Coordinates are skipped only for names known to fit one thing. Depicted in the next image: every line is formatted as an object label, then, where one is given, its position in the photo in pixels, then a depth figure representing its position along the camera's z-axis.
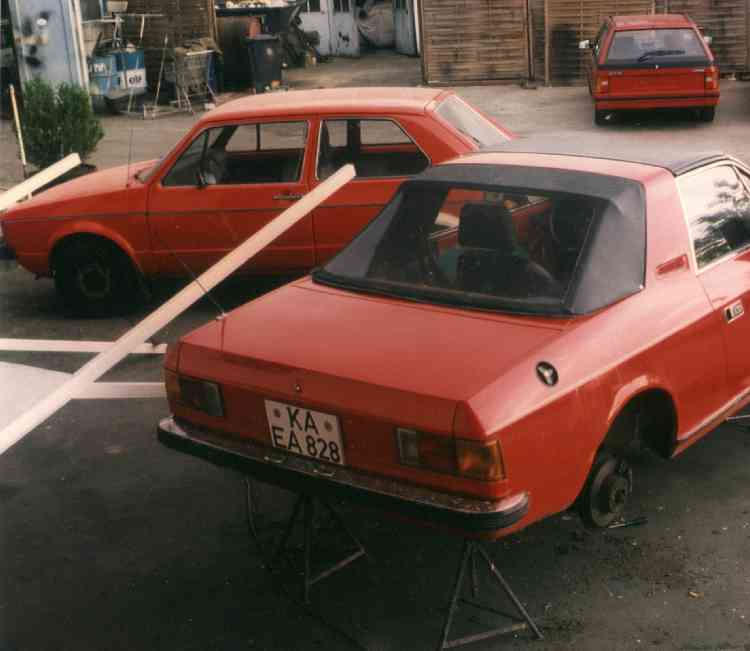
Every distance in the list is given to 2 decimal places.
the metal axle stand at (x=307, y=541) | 4.44
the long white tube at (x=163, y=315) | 3.49
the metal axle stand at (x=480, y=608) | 3.99
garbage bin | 20.52
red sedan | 7.94
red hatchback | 15.62
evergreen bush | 12.39
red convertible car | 3.89
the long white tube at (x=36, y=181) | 3.79
